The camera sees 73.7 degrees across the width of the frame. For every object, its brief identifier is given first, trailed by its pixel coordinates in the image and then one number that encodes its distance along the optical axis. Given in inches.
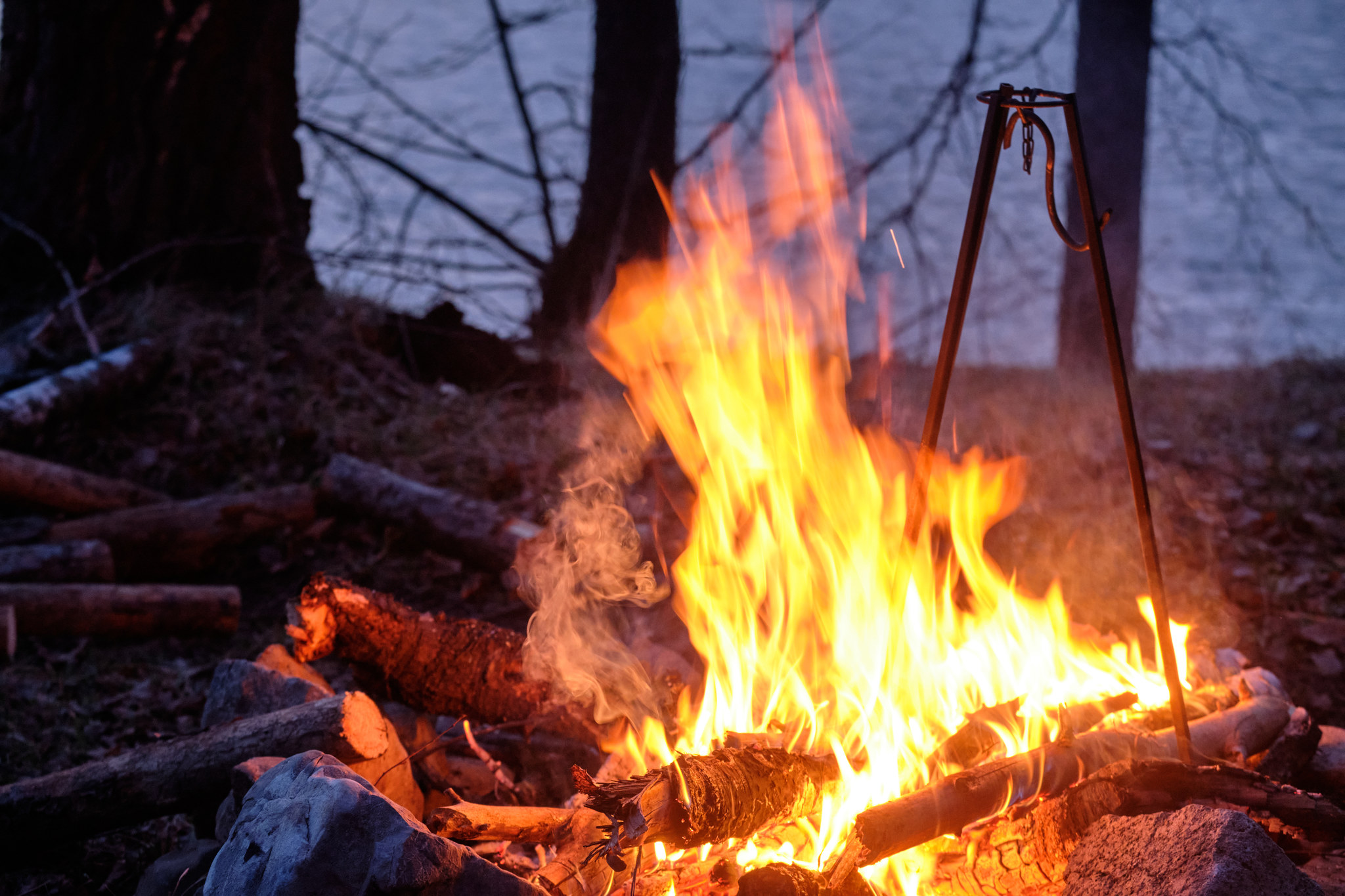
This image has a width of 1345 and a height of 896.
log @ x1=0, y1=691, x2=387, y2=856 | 95.4
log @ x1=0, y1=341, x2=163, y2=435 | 184.9
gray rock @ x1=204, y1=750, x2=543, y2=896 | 65.9
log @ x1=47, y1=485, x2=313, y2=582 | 164.7
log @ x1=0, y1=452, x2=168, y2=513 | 168.6
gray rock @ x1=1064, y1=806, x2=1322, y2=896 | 71.8
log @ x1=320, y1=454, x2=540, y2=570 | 167.0
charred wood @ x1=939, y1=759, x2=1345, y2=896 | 91.1
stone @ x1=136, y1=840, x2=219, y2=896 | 86.4
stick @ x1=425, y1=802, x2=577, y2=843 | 82.7
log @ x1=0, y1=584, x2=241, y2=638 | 143.8
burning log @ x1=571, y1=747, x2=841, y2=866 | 74.4
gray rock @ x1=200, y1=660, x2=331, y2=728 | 109.6
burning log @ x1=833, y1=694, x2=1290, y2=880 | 81.9
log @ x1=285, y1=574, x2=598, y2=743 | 111.3
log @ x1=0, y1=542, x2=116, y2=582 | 150.9
